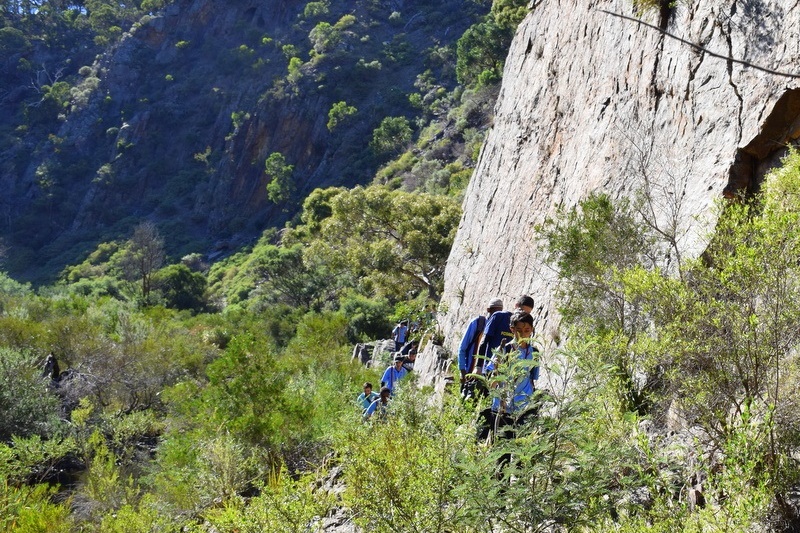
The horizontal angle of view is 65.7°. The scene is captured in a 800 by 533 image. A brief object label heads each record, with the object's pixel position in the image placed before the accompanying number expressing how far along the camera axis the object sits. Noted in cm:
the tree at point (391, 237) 1944
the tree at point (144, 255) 4006
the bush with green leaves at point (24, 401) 1219
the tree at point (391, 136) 4747
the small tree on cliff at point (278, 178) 5166
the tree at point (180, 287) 3788
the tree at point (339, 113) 5319
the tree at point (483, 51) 3928
